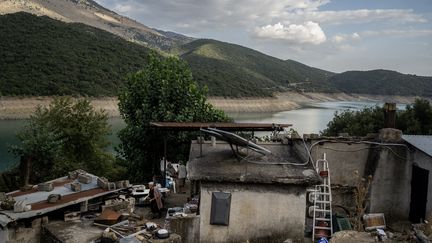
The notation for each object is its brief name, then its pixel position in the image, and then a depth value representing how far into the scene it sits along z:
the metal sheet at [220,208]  8.23
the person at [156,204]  10.25
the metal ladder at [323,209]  8.87
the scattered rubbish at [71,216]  9.52
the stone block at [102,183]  10.63
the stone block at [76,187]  10.48
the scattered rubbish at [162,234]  7.70
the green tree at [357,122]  25.34
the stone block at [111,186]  10.59
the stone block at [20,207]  8.77
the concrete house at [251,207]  8.27
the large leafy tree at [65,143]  18.77
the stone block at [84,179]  11.30
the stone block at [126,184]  11.14
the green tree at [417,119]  24.19
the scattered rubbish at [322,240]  8.10
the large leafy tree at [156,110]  15.55
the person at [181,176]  13.20
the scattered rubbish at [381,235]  7.95
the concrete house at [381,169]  9.84
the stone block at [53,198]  9.46
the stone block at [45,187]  10.62
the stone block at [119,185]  10.87
